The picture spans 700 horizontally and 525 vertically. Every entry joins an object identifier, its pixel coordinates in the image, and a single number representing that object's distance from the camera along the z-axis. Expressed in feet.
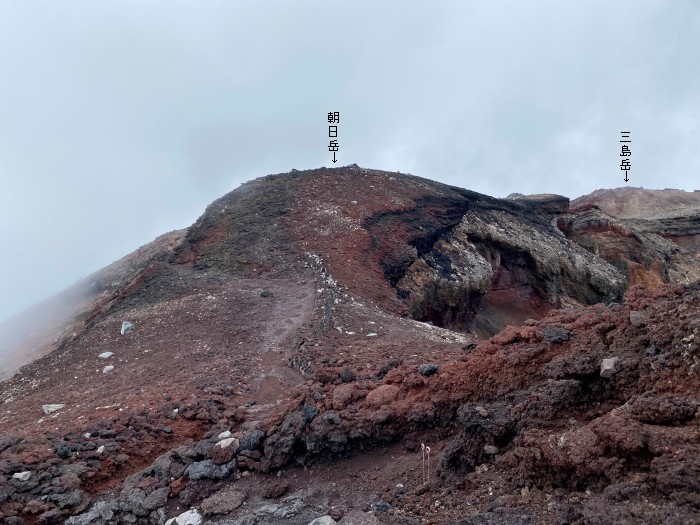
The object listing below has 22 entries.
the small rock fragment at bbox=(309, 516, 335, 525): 15.97
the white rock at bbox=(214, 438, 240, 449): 21.54
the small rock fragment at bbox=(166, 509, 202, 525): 18.57
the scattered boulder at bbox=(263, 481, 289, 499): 18.57
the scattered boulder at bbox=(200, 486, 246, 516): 18.54
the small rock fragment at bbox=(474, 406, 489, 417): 16.78
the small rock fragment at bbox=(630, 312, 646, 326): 16.48
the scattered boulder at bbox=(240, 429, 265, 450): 21.35
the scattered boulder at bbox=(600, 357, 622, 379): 15.50
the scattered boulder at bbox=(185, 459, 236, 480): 20.33
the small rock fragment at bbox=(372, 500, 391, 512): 15.98
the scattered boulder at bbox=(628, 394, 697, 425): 12.59
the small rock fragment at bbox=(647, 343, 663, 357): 14.99
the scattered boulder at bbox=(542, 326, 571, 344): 19.38
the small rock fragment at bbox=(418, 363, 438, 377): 21.96
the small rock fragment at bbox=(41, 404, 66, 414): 29.86
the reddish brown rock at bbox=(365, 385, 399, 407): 20.84
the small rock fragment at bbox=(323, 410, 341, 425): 20.14
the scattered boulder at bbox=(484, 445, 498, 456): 15.84
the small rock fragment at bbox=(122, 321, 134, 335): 44.17
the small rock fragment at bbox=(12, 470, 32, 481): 21.57
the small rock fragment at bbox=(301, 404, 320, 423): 21.04
